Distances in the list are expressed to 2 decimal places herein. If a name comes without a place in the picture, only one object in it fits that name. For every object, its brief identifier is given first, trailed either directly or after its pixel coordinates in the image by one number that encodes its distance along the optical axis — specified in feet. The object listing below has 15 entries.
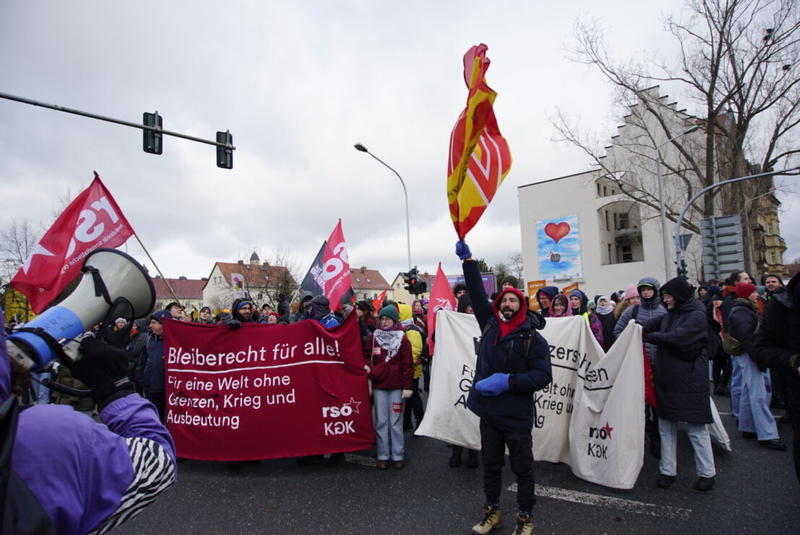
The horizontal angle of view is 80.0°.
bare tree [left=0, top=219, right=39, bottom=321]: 68.13
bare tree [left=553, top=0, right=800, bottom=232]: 55.62
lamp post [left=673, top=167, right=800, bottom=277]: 40.37
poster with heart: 118.01
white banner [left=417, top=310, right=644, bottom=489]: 13.87
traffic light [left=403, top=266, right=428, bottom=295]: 50.23
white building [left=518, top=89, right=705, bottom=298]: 107.24
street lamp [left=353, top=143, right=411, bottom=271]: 61.11
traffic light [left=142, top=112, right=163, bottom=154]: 32.55
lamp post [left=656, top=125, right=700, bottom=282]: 60.64
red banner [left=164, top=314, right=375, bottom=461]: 16.16
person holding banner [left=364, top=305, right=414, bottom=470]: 16.48
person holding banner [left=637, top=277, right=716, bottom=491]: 13.60
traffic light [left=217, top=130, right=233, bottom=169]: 36.65
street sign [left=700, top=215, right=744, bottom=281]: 35.88
